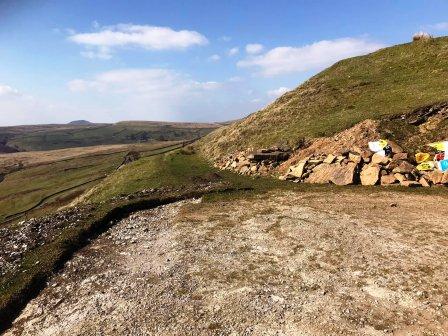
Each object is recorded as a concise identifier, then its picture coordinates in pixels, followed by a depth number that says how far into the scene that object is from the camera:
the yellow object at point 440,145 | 37.28
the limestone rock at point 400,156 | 37.53
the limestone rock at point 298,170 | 41.19
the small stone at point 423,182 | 33.97
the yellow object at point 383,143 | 39.29
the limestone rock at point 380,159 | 37.66
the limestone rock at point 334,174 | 37.41
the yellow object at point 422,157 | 37.27
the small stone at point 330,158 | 40.81
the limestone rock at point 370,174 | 36.09
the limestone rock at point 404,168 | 35.78
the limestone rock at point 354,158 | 38.75
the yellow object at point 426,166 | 35.69
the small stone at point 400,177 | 35.06
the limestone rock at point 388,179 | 35.52
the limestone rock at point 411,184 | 34.22
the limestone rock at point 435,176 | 33.77
